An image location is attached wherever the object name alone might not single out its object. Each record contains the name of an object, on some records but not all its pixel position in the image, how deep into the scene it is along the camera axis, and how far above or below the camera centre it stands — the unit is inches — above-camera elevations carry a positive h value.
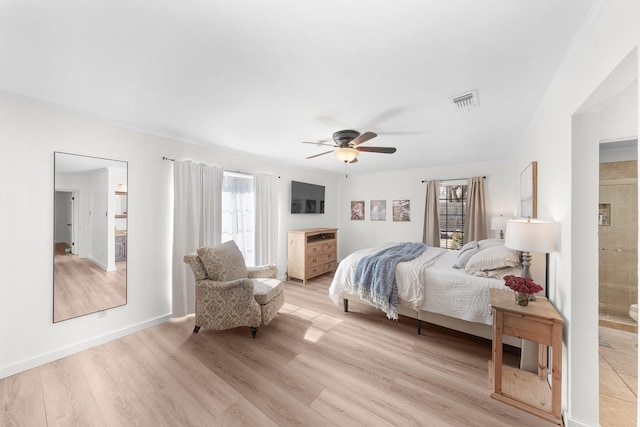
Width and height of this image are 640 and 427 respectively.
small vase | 72.5 -25.4
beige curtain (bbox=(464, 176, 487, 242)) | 182.5 +1.0
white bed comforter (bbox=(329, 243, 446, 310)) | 108.7 -30.7
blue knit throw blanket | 112.0 -31.9
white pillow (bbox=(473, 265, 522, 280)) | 95.7 -23.5
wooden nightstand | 64.5 -40.7
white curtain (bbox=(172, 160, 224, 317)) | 124.3 -3.2
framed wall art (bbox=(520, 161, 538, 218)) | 96.9 +9.7
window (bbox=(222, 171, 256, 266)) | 155.7 +0.7
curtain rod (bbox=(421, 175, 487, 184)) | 194.5 +27.6
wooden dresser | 184.5 -32.3
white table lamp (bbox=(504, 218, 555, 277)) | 69.1 -6.6
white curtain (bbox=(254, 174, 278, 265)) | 170.2 -4.3
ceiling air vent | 79.9 +38.8
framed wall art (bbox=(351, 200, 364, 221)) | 246.4 +3.2
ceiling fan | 106.8 +29.6
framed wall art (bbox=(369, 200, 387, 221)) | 233.0 +3.0
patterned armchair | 104.3 -36.2
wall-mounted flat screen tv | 200.4 +13.5
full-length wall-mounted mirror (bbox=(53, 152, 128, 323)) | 92.2 -9.2
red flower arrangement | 71.2 -21.2
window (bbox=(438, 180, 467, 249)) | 197.2 +0.2
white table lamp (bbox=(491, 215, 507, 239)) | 163.2 -7.1
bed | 96.2 -31.0
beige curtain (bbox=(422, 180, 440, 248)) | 201.9 -2.3
